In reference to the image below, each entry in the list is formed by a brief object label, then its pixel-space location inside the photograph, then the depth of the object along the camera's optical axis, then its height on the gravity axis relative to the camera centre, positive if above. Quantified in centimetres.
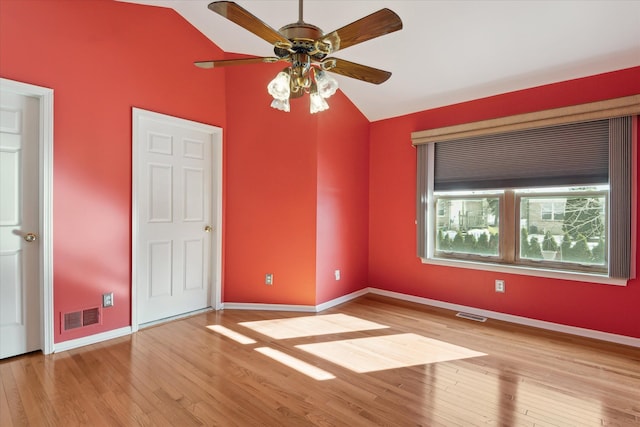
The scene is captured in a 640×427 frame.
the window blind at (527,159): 294 +55
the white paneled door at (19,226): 244 -13
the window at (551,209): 316 +3
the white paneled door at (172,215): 315 -5
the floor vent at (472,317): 345 -114
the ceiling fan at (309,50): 141 +81
